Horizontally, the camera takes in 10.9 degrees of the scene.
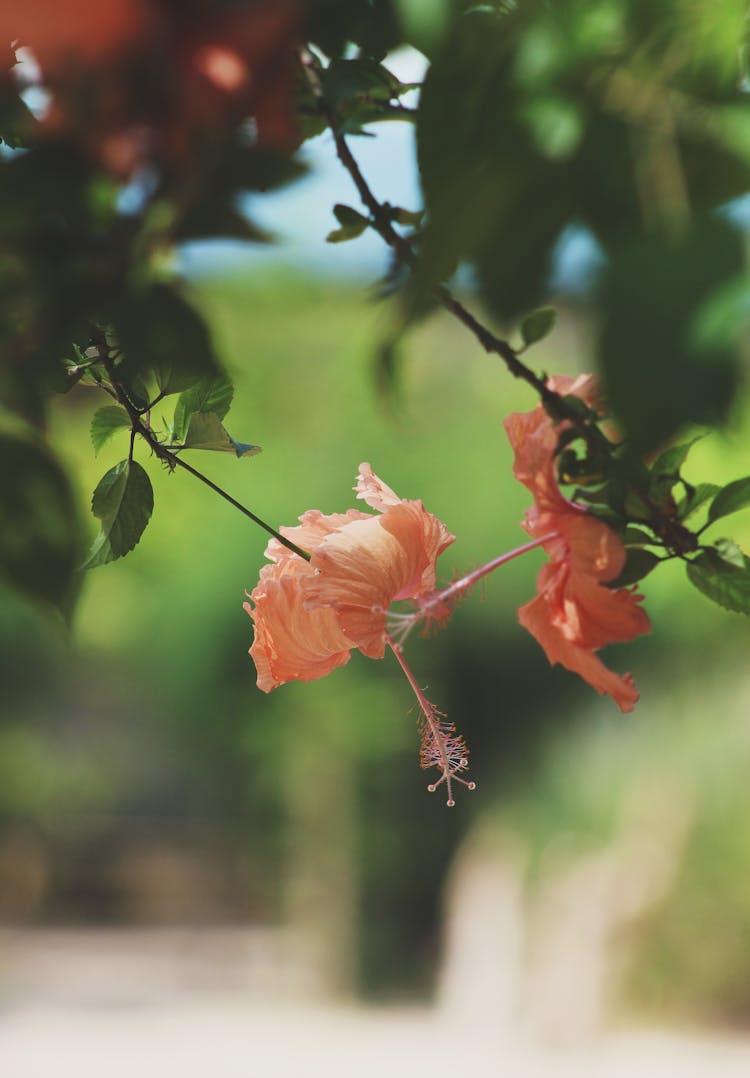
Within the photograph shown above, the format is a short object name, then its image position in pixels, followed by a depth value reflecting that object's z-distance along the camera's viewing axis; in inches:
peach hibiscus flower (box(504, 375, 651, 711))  51.7
